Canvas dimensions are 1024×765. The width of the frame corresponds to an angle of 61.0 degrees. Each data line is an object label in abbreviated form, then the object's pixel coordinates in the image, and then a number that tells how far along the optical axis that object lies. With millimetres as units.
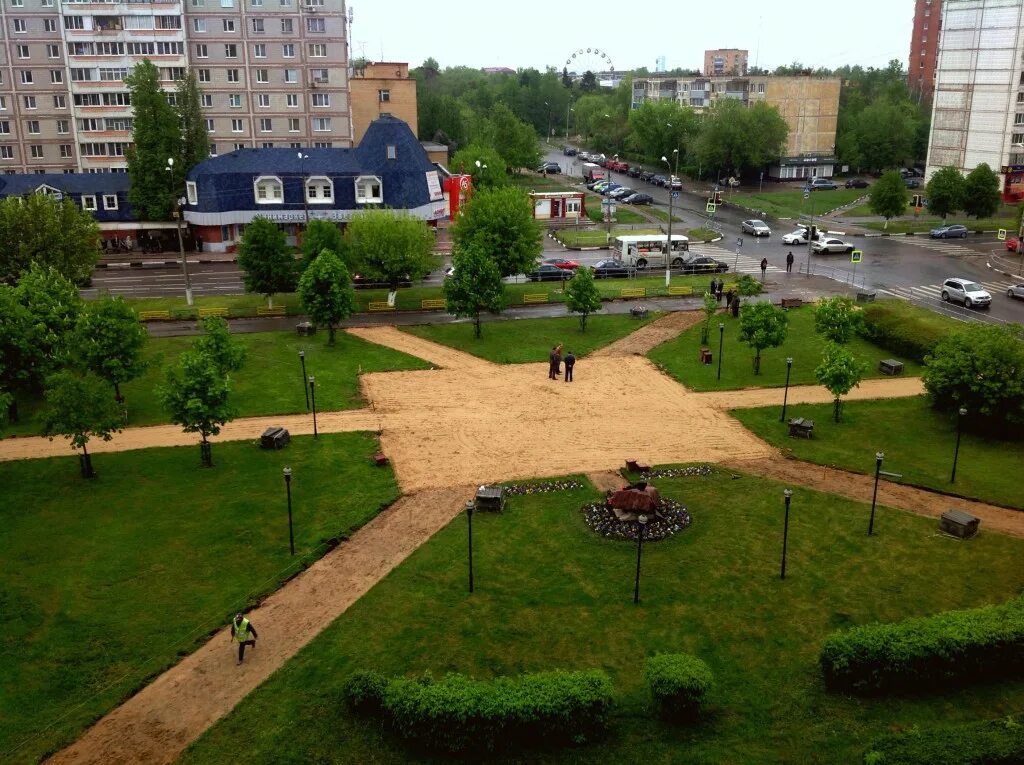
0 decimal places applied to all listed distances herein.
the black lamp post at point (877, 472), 25547
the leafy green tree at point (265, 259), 50938
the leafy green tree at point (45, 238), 47625
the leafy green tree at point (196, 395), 30672
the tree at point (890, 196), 78562
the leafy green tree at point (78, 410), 29641
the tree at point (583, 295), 47875
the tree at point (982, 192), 77562
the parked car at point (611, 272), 62969
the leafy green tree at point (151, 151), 71188
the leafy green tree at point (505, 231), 53750
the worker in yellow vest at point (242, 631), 20875
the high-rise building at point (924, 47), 144512
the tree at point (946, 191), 78625
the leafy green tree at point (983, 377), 33000
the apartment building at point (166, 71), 80688
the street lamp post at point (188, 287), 50750
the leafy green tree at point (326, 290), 45469
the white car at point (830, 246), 70000
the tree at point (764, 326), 40438
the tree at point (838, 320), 39000
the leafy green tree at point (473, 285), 47031
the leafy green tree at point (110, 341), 34656
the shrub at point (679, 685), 18078
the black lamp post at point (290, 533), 24659
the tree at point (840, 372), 34719
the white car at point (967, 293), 52625
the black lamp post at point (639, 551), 22328
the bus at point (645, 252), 64562
